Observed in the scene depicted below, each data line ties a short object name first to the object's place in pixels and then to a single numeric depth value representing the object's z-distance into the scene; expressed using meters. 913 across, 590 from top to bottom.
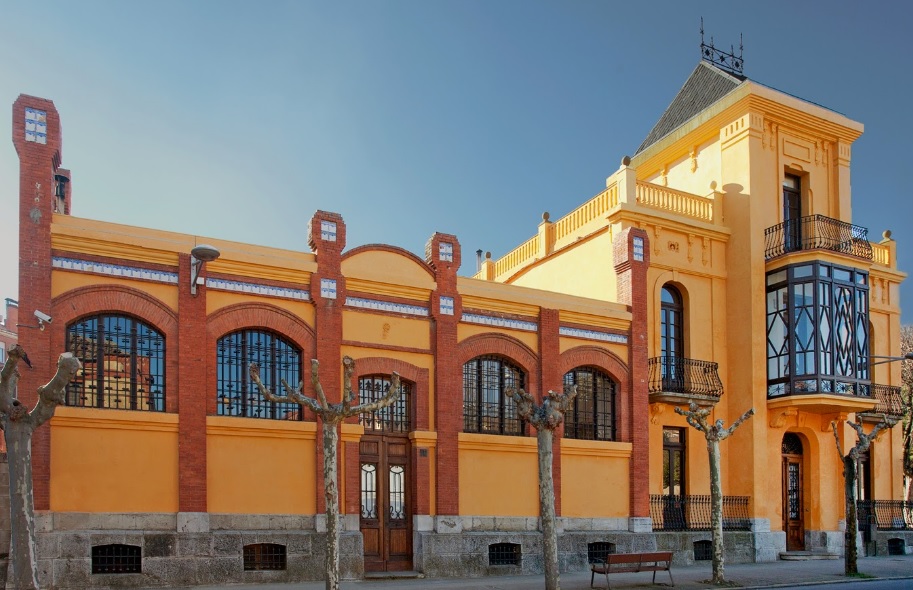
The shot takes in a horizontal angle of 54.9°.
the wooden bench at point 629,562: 17.75
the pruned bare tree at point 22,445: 11.05
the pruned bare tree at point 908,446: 30.92
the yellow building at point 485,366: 16.81
